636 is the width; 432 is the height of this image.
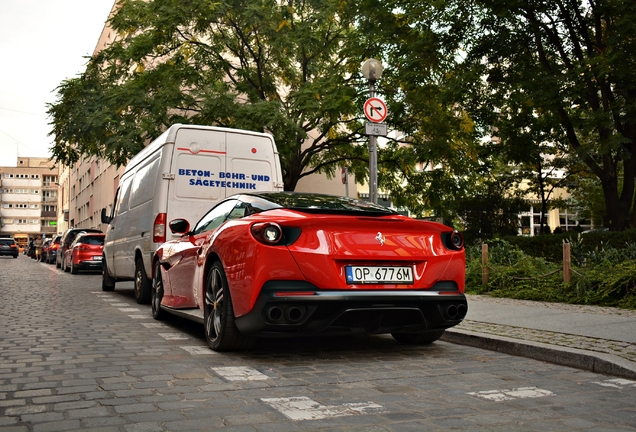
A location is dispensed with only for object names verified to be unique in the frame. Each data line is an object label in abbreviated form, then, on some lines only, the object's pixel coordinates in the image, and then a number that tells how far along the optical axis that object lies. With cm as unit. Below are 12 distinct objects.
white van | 1050
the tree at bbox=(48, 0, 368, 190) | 2162
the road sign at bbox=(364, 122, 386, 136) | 1152
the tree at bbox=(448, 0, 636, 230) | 1530
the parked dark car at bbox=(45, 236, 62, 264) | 3806
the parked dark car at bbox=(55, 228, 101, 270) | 2853
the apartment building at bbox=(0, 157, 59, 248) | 14612
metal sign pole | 1198
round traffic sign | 1170
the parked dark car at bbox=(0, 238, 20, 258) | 5491
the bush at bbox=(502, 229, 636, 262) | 1395
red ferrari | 552
